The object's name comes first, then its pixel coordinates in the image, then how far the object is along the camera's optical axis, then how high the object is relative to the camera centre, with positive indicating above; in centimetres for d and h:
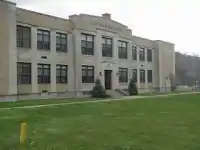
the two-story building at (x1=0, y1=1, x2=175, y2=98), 2006 +288
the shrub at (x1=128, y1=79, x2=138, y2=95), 2766 -116
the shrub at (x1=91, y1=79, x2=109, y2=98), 2416 -120
